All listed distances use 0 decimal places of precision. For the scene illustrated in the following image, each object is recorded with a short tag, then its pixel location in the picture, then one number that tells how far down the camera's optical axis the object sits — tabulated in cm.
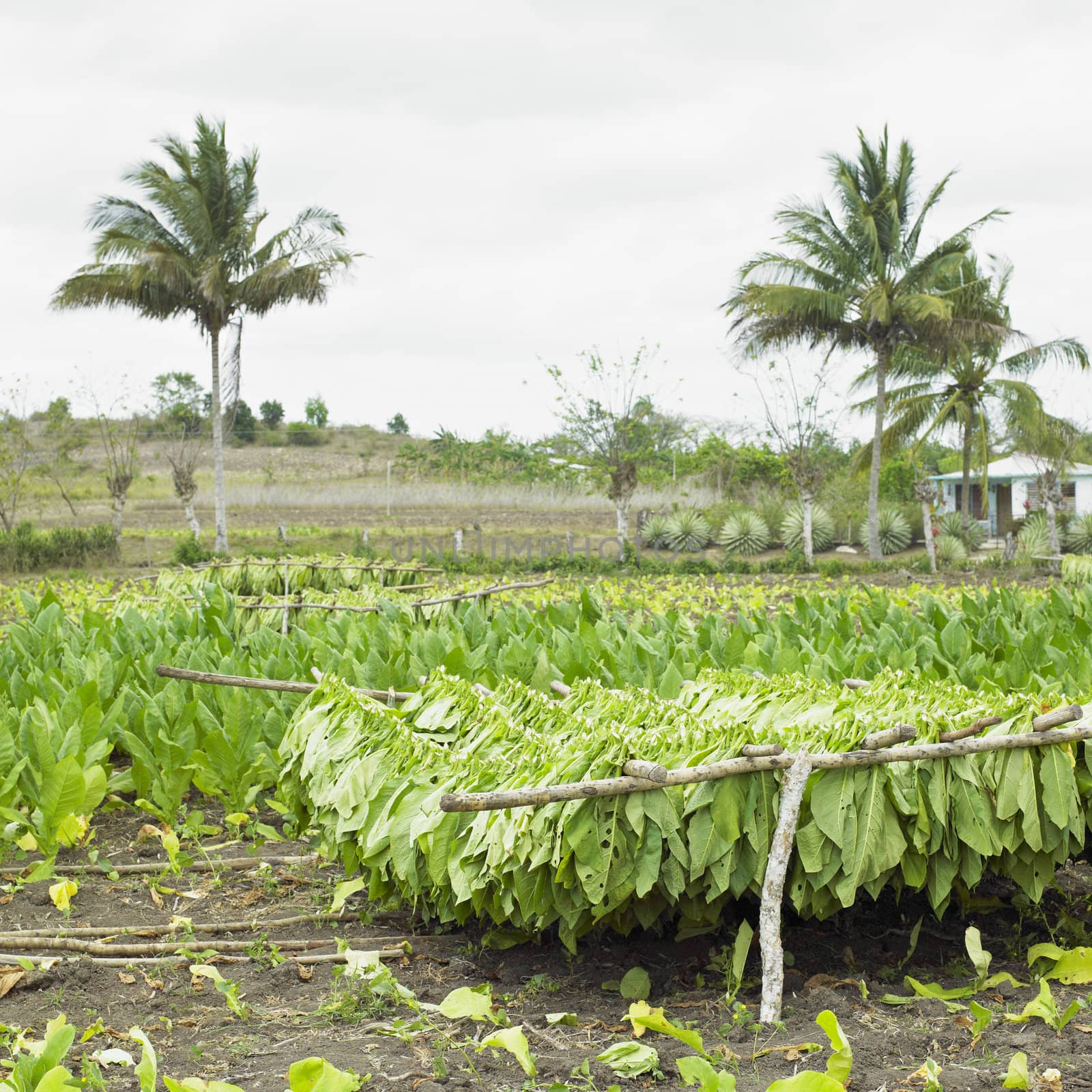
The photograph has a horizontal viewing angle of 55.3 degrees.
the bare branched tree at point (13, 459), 2439
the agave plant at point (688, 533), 2739
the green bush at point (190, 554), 2197
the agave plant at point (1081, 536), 2552
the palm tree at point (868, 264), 2317
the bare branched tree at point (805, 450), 2326
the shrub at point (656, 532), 2775
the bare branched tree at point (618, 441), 2464
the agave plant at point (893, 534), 2753
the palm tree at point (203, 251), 2312
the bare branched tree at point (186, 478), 2552
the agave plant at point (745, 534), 2706
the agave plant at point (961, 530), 2759
